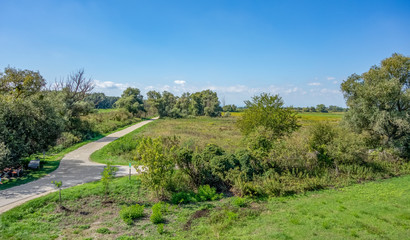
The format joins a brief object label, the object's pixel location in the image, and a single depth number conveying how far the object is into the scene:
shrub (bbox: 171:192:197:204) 9.53
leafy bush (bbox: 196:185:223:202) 9.90
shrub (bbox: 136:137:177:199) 9.46
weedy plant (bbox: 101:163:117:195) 9.21
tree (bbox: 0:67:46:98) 18.44
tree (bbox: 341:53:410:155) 17.73
